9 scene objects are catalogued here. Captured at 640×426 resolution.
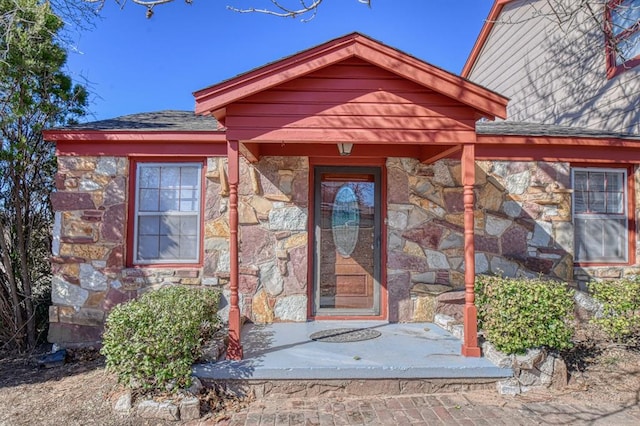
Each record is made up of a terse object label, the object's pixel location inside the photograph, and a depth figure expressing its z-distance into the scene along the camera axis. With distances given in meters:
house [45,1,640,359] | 5.02
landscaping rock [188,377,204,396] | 3.33
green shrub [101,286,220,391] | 3.28
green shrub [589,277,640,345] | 4.21
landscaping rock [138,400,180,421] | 3.17
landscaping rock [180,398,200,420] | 3.19
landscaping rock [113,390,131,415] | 3.23
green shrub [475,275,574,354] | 3.67
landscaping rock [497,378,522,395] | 3.58
